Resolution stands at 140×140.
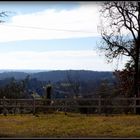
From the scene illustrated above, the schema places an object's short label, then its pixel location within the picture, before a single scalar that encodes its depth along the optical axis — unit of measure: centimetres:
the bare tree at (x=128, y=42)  3650
